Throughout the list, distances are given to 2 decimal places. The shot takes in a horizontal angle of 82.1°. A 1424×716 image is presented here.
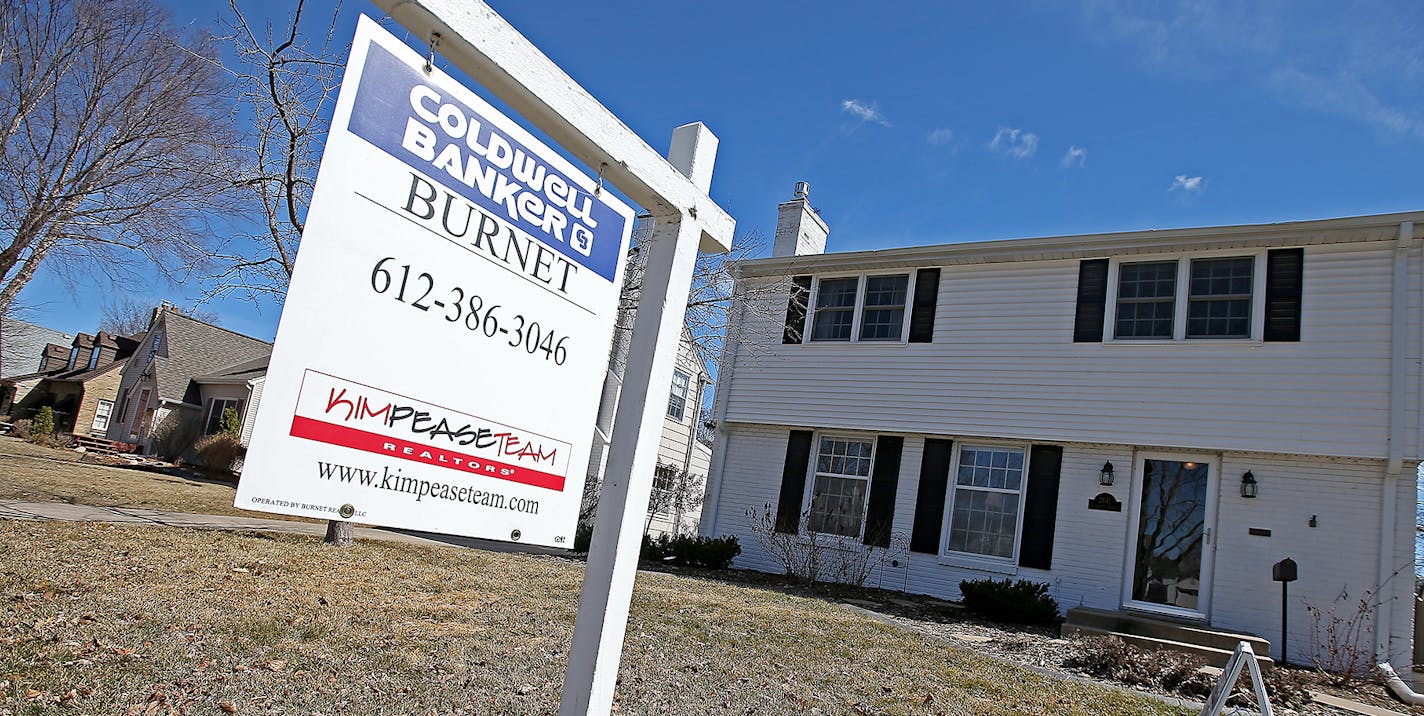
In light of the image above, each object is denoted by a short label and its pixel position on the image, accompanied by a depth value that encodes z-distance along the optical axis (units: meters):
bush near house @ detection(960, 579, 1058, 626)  9.81
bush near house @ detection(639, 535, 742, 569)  12.59
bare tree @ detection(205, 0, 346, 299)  9.41
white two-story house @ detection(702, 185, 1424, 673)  9.58
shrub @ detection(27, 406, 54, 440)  27.59
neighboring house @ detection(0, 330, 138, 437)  31.69
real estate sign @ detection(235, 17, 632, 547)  1.62
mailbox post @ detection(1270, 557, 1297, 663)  8.61
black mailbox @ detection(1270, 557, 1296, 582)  8.61
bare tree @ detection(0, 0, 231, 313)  13.21
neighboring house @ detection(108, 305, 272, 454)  27.62
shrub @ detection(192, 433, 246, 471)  22.16
